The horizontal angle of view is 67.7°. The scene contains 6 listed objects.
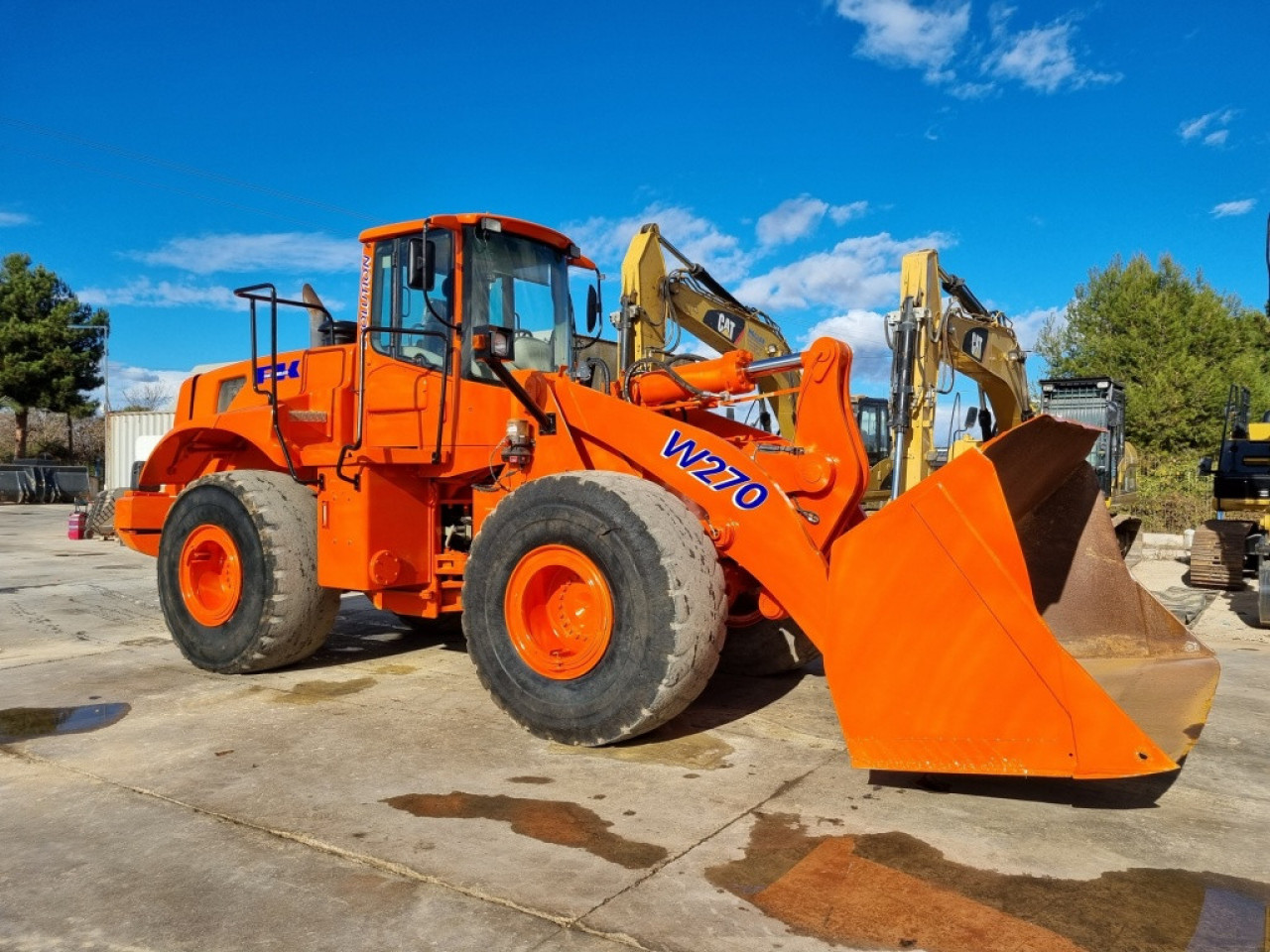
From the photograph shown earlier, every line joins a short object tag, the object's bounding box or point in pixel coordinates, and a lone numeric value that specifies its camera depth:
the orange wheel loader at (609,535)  3.49
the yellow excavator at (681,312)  8.91
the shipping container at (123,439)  27.61
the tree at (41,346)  35.78
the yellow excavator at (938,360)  8.02
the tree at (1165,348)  26.36
